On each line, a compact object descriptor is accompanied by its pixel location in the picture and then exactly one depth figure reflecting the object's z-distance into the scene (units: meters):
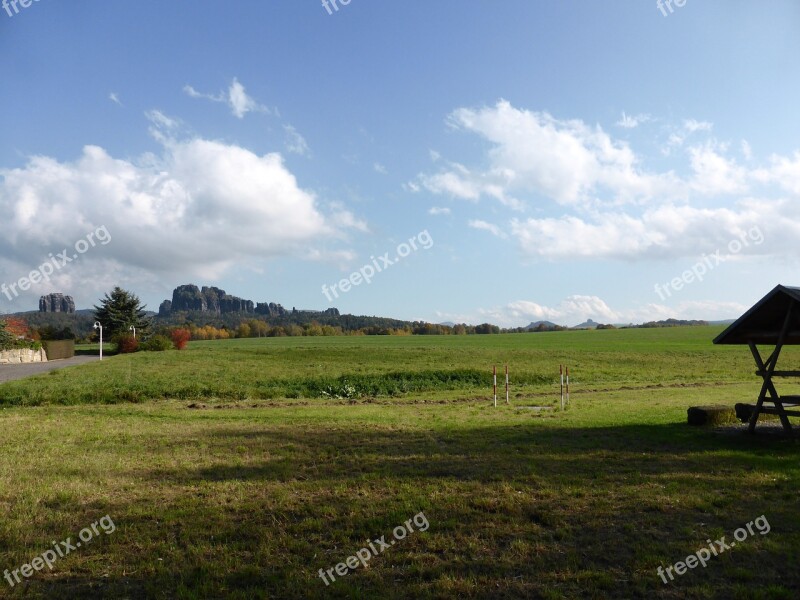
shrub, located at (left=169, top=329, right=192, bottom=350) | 66.38
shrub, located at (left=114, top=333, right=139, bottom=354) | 61.78
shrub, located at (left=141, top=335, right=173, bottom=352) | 61.25
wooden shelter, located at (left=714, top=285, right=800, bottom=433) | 11.14
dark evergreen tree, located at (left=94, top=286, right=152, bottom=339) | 74.12
